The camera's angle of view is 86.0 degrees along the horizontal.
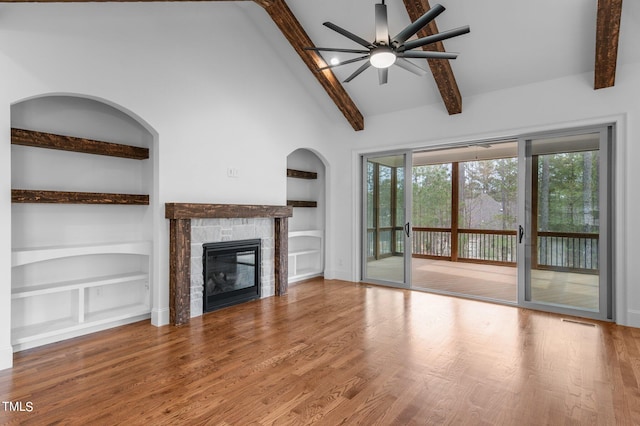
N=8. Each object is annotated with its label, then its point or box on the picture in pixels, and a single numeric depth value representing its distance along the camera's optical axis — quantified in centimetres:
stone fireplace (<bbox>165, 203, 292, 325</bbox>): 399
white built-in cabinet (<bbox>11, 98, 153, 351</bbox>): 333
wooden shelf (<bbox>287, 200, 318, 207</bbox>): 621
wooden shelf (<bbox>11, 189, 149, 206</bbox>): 315
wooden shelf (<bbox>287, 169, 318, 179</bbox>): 623
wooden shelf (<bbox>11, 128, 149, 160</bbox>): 321
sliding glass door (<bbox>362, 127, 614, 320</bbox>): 429
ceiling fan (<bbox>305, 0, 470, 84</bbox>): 298
